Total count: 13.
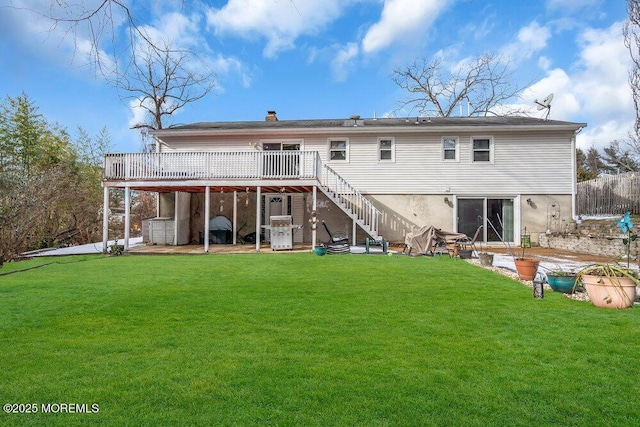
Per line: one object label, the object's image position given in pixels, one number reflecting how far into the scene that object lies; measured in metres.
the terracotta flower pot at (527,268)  6.84
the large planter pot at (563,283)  5.81
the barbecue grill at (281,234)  12.34
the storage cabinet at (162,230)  14.08
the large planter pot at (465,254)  10.19
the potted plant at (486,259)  8.84
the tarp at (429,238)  10.88
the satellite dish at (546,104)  17.06
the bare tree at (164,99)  23.41
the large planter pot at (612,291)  4.86
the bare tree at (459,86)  24.83
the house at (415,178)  14.26
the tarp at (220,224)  14.73
